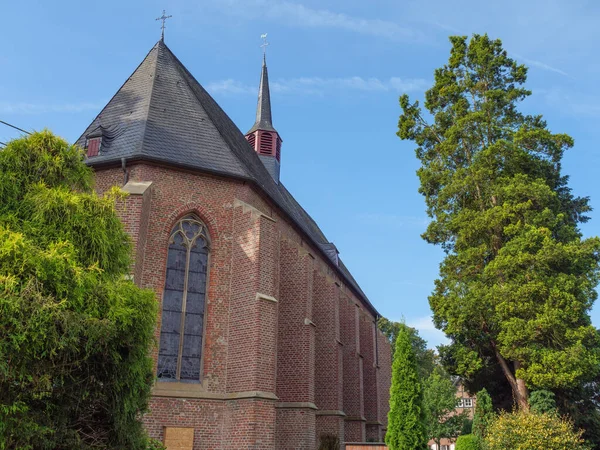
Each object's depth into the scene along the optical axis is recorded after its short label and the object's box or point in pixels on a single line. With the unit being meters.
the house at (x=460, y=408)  54.11
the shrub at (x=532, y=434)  16.03
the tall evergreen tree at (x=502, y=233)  17.56
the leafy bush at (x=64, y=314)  7.21
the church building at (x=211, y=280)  12.76
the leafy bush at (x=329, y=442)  16.08
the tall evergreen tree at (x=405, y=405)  13.89
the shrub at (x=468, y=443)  17.58
